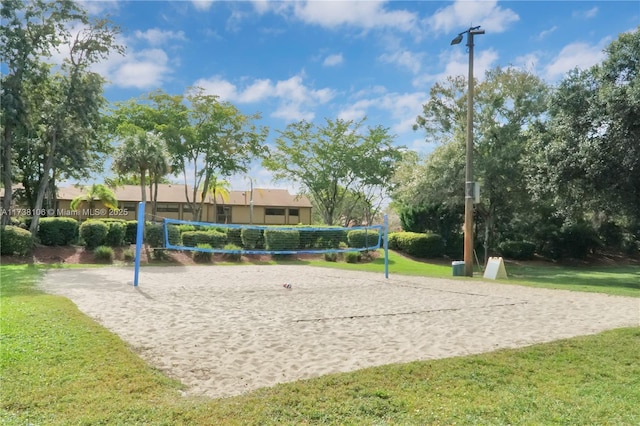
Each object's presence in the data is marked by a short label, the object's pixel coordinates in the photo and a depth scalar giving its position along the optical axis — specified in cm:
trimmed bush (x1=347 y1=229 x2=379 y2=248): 2045
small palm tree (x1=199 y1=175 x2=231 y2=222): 3100
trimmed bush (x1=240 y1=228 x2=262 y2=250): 1928
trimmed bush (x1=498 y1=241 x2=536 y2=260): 2311
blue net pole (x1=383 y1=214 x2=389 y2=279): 1200
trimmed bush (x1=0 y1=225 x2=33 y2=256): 1420
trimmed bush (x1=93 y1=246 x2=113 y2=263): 1544
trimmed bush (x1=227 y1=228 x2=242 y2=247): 1994
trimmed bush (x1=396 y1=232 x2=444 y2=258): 2211
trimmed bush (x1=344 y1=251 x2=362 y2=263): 1903
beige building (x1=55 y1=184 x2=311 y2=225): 3547
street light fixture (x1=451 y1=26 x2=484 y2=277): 1300
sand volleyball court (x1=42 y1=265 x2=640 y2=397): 409
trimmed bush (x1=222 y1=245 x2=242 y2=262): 1781
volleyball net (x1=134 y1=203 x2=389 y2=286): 1773
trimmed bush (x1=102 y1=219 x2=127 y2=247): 1706
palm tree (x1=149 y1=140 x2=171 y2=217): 2014
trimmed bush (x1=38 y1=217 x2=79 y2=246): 1634
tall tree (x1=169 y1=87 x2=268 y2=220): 2622
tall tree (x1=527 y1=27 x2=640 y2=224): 1233
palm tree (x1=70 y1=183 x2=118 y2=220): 3000
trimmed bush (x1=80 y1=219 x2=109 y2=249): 1625
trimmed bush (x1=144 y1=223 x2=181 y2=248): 1689
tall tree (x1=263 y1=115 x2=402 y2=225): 2805
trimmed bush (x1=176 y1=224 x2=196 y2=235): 1856
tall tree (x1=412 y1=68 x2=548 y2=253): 1838
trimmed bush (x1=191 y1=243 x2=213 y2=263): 1680
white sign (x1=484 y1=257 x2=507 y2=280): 1268
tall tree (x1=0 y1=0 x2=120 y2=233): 1599
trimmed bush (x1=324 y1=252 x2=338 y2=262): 1906
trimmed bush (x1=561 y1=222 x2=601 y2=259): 2369
